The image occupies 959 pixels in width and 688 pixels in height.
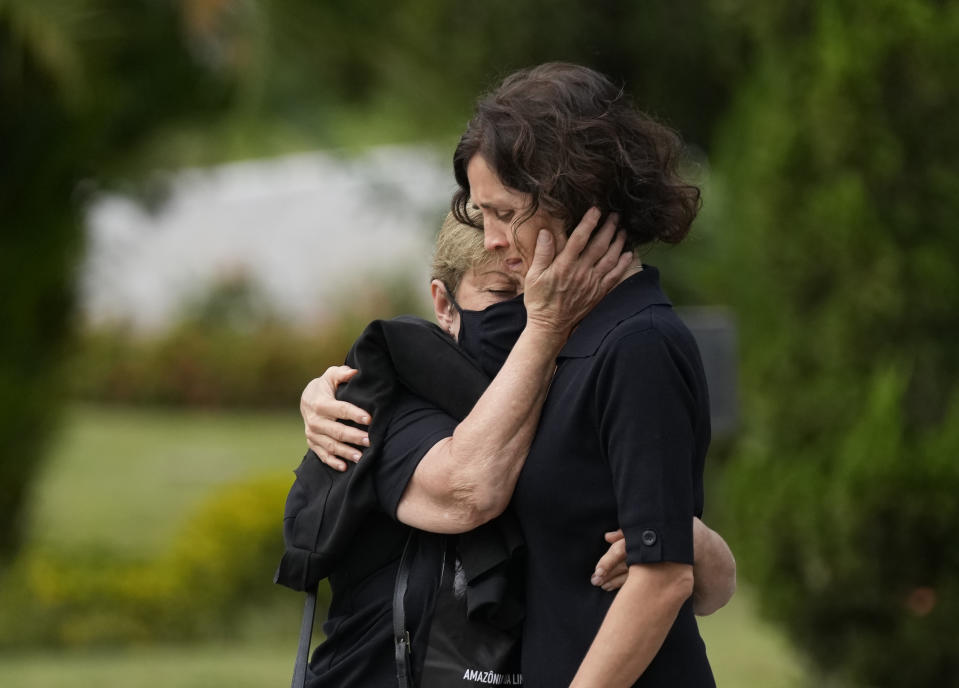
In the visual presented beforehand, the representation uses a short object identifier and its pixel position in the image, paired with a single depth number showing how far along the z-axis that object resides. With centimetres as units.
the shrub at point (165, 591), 1777
